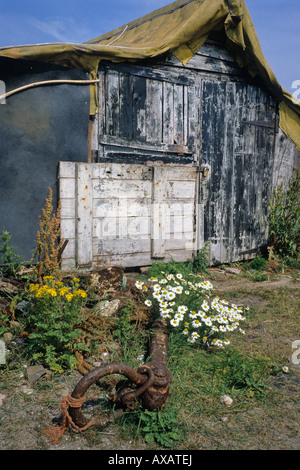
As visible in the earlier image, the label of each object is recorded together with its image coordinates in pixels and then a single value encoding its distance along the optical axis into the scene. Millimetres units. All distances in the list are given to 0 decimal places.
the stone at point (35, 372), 2753
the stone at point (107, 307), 3586
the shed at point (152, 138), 4695
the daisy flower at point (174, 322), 3080
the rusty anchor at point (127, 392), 2070
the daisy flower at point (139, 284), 3485
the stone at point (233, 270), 6484
